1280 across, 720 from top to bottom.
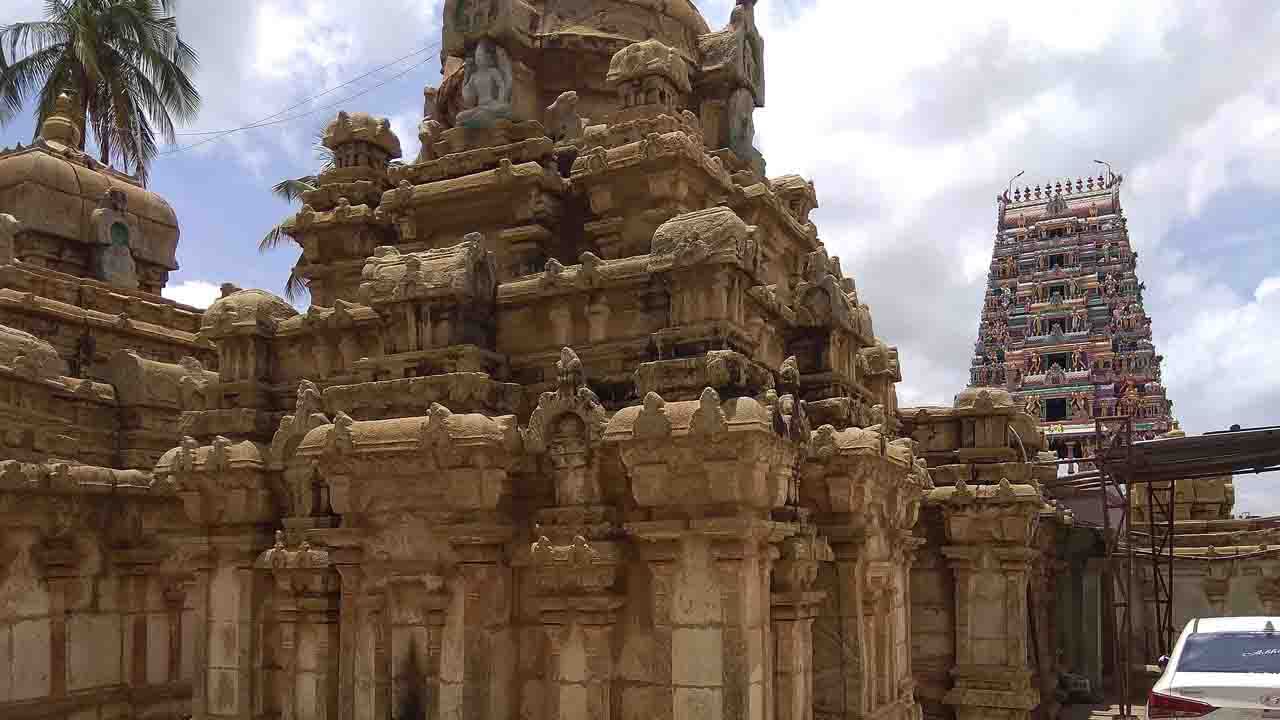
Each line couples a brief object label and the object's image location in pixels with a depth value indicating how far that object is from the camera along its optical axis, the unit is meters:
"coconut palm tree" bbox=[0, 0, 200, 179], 23.19
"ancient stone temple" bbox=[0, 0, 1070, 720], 8.88
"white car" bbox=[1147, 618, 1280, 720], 6.88
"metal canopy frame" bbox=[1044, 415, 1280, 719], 16.23
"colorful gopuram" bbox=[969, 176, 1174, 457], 49.28
